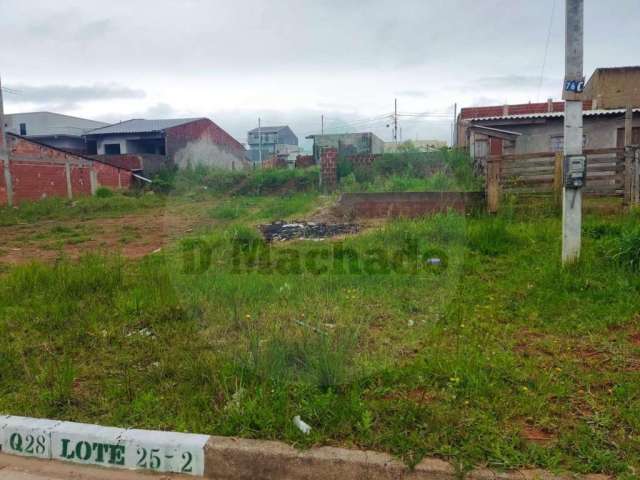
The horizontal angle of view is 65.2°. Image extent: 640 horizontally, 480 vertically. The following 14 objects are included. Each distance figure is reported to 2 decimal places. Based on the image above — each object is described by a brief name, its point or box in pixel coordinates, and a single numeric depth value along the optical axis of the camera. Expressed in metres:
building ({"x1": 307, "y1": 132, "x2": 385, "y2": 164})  26.73
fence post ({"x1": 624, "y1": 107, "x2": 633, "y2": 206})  8.63
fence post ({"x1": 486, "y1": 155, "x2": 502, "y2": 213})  9.25
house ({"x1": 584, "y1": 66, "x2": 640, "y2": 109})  21.19
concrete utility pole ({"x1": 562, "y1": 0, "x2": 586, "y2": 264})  5.25
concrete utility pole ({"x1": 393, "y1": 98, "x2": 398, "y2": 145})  46.09
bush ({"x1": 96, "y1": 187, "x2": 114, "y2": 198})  22.61
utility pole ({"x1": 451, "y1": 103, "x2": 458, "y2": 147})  29.53
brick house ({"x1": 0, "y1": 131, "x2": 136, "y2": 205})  19.53
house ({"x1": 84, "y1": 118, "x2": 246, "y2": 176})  29.36
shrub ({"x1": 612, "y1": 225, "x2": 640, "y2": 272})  5.12
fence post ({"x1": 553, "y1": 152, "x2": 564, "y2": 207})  9.13
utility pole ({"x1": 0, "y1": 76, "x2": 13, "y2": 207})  19.03
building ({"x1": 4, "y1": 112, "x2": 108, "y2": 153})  37.62
